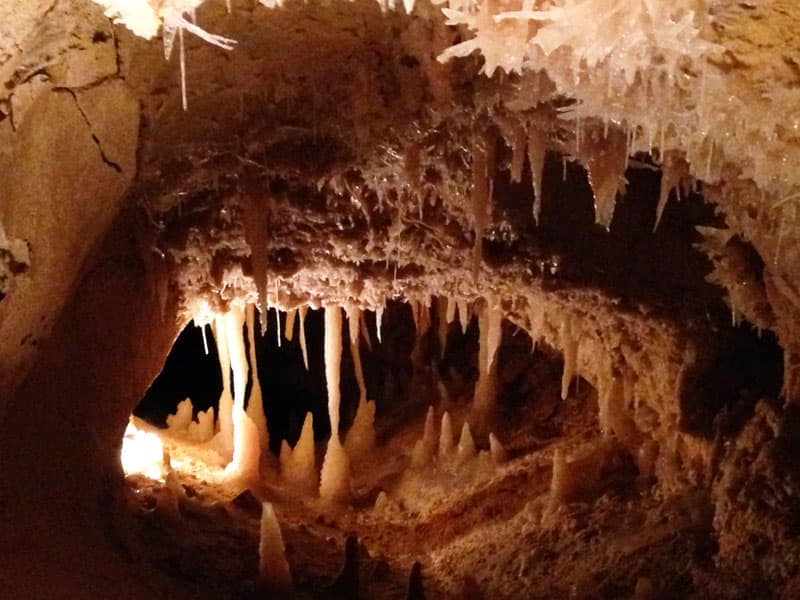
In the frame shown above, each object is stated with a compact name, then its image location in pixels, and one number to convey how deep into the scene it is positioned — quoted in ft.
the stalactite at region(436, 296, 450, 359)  23.09
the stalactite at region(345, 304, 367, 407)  19.55
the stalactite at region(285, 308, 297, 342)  19.77
